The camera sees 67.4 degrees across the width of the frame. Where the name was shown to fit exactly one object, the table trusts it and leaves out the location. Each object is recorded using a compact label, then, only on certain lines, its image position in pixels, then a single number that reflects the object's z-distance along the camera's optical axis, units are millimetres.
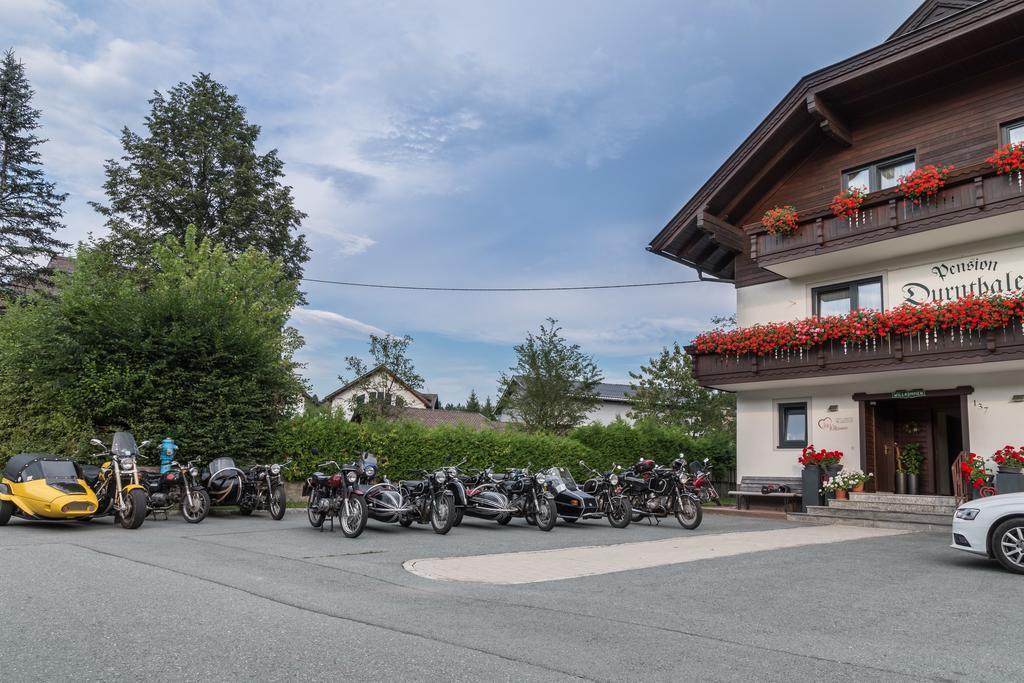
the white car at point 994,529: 8758
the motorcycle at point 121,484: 11750
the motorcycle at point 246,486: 13984
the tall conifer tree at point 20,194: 32812
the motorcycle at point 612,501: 14234
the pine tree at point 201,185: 30891
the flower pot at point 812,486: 17672
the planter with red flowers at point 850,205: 17484
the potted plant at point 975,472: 15000
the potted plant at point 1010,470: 14203
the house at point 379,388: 36312
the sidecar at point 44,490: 11289
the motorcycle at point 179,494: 13109
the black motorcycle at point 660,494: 14148
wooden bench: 18891
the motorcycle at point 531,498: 13266
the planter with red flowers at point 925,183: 16000
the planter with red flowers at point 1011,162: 14836
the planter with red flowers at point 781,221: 18516
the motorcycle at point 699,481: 14323
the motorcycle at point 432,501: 11992
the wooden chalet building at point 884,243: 16016
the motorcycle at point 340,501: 11172
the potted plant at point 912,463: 18188
